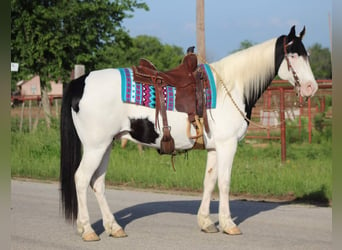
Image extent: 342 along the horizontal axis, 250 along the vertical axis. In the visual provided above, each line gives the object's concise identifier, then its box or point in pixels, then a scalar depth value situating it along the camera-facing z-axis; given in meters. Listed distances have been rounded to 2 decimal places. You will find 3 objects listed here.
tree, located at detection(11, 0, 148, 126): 23.33
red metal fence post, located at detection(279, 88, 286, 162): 14.07
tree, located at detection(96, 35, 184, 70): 68.00
